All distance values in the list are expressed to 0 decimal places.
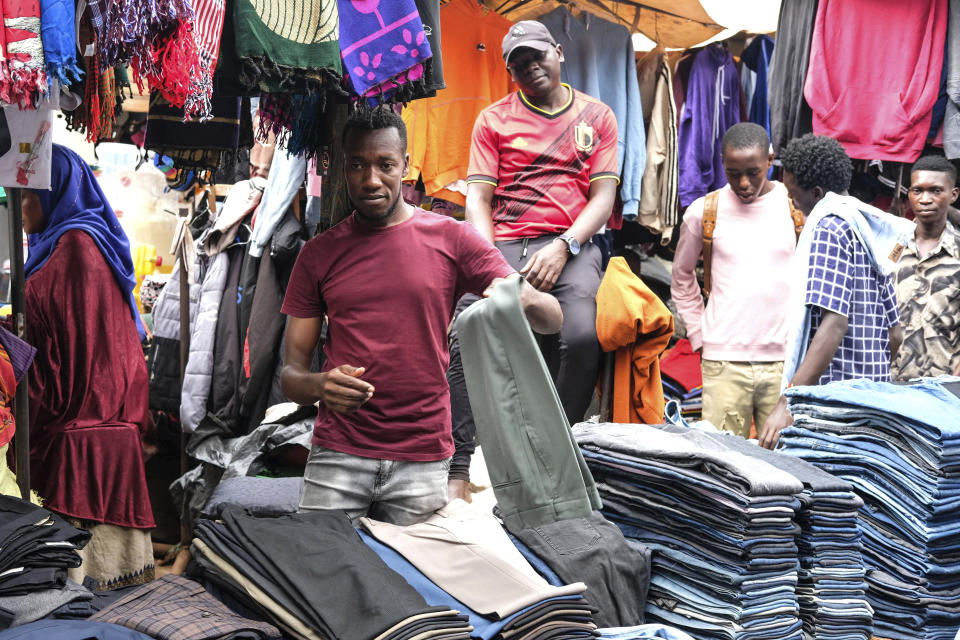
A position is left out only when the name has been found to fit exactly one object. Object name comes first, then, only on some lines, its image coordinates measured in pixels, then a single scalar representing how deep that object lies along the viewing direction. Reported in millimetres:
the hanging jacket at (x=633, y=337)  4031
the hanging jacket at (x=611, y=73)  5418
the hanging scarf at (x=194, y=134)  3607
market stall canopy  5391
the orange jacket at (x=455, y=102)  4996
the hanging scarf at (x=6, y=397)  3146
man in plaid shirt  3330
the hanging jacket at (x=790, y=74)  5477
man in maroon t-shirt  2783
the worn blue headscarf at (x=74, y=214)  3895
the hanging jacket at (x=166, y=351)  6000
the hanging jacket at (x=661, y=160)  5586
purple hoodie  5773
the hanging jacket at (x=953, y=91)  5191
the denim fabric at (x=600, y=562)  2125
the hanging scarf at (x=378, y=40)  2672
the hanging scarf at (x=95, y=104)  2881
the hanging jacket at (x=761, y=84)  6008
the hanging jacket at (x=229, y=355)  5473
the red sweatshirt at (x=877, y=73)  5273
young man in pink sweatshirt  4652
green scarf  2482
